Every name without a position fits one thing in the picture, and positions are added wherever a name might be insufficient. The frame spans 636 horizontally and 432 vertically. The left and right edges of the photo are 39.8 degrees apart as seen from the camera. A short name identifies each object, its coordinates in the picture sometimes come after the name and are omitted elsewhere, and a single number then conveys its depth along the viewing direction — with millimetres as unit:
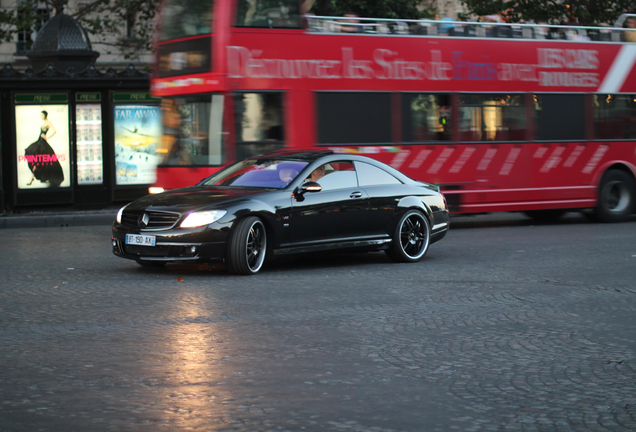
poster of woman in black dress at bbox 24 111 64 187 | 21250
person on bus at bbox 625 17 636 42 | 17822
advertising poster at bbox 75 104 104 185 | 21516
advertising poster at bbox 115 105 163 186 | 21953
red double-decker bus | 13875
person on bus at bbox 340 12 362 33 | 15047
